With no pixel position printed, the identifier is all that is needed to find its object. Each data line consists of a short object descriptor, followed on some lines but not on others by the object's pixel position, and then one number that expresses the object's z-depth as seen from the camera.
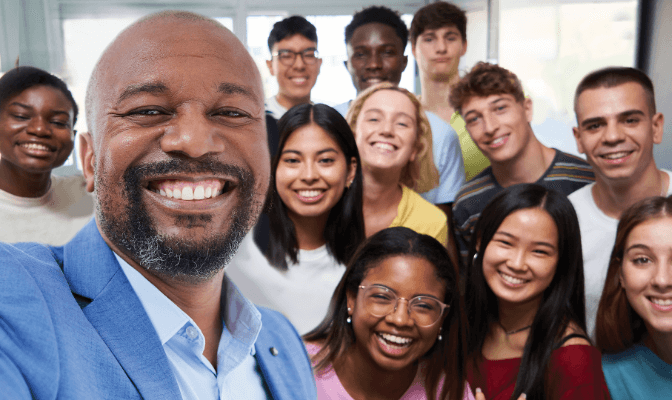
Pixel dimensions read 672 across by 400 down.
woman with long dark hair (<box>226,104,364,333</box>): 2.11
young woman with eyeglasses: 1.77
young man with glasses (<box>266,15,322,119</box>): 2.34
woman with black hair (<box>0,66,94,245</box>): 2.08
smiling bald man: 0.68
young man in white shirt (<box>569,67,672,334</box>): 2.25
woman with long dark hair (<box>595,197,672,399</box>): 1.87
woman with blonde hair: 2.23
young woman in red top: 1.86
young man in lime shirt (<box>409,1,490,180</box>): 2.49
